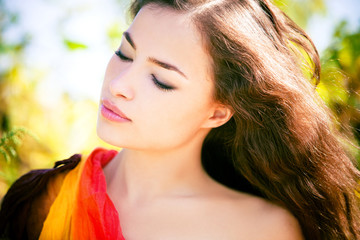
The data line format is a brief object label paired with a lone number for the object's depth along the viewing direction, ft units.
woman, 2.47
